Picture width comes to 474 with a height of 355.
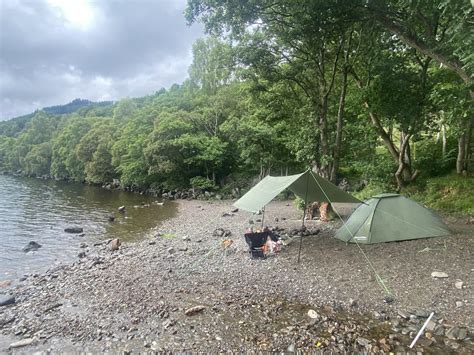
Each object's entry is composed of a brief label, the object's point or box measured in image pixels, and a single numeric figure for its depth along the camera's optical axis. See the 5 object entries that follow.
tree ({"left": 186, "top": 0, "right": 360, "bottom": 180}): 11.58
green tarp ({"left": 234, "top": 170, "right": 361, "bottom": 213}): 9.52
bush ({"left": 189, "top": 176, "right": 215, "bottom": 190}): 34.66
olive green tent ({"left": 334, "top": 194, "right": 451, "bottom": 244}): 10.13
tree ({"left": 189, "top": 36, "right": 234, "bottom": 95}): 50.72
